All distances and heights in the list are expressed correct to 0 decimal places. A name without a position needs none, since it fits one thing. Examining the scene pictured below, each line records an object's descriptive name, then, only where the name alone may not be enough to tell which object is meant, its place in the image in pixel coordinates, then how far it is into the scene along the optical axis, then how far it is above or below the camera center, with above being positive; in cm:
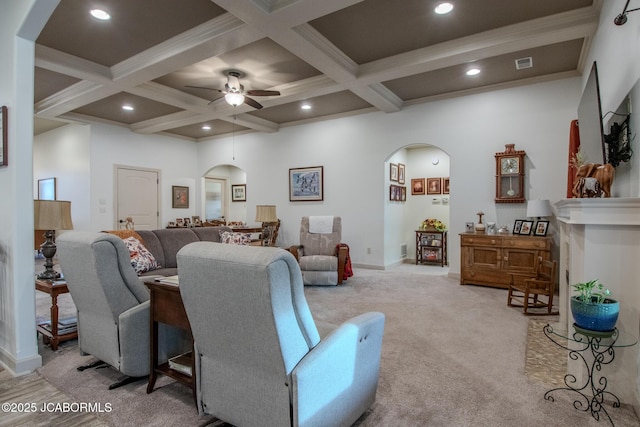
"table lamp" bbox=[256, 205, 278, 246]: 655 -6
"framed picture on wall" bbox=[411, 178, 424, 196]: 729 +52
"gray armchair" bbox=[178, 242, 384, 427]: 130 -56
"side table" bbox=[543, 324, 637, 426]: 188 -93
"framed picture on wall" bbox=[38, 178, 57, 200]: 761 +51
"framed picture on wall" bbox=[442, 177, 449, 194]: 703 +52
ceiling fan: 453 +156
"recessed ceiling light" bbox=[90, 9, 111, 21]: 321 +183
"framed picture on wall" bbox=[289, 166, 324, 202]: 682 +54
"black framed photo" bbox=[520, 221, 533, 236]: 464 -23
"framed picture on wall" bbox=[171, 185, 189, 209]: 811 +33
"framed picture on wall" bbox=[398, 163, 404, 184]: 682 +74
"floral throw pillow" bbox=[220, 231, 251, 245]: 458 -36
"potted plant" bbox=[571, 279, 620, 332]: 182 -52
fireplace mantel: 192 -29
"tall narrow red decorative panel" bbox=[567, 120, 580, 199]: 382 +72
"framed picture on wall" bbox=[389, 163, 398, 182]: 638 +73
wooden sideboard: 444 -60
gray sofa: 414 -38
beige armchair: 498 -61
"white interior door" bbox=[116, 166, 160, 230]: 717 +29
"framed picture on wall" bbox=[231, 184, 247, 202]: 988 +51
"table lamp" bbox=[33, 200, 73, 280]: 276 -8
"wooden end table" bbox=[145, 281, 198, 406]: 185 -59
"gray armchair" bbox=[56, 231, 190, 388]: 206 -55
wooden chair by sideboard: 352 -82
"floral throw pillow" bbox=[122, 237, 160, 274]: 373 -50
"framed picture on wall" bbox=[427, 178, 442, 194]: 711 +51
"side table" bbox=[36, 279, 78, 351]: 271 -87
